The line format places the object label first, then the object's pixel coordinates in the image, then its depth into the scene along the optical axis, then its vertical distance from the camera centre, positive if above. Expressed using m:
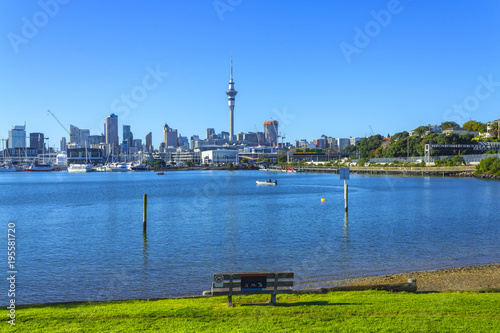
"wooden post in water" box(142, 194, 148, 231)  31.73 -4.05
